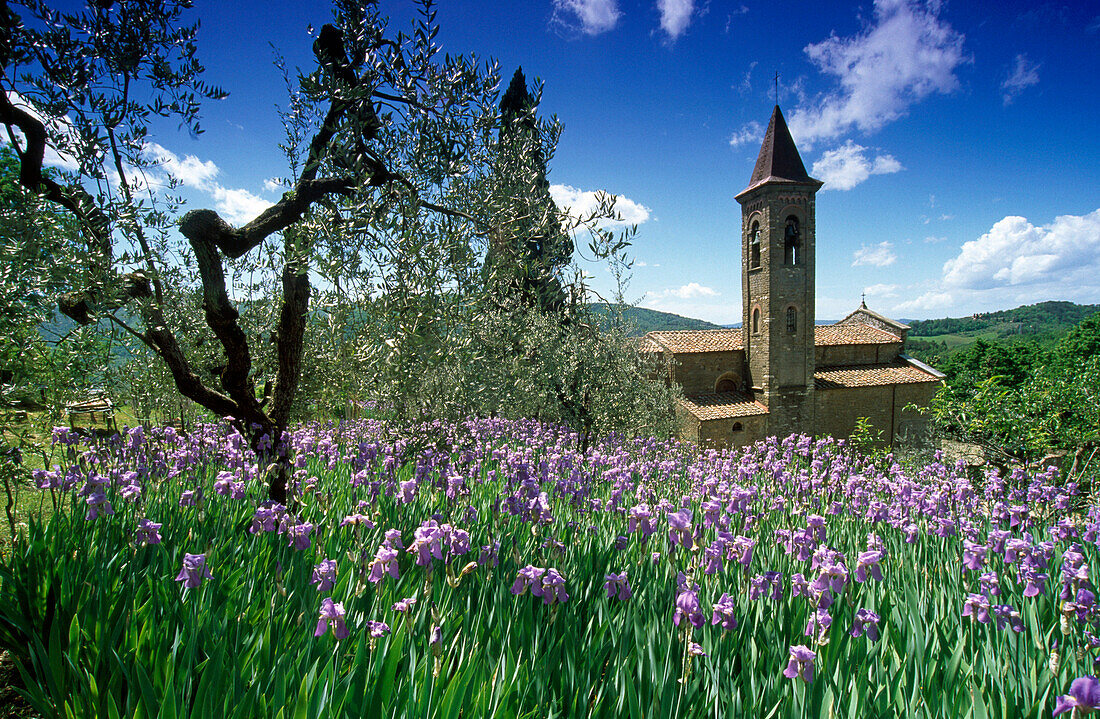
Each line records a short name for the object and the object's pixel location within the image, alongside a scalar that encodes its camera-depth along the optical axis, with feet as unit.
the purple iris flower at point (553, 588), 8.61
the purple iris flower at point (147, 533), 10.40
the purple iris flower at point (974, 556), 10.09
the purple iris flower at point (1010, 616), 8.61
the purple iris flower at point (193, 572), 8.61
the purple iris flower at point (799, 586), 8.91
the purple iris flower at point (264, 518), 10.60
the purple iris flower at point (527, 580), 8.71
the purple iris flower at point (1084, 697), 5.21
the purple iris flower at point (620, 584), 9.05
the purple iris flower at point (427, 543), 8.52
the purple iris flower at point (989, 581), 9.23
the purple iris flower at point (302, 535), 10.00
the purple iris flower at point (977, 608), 8.61
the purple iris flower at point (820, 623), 7.66
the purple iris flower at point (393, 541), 8.81
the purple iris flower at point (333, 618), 7.29
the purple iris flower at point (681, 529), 9.35
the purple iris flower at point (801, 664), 6.66
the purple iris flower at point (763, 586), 9.26
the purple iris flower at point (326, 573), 8.29
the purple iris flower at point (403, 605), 7.59
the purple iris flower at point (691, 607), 7.54
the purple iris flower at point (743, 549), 9.40
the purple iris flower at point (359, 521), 9.63
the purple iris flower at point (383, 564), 8.39
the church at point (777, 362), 99.55
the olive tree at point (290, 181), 12.89
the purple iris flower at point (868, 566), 9.00
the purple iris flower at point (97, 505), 11.08
